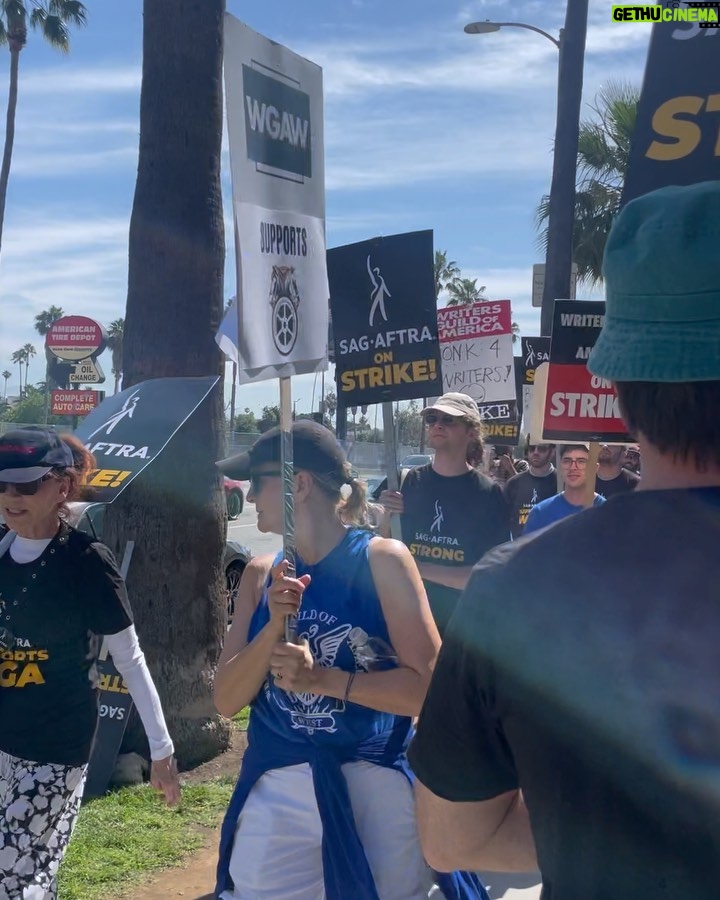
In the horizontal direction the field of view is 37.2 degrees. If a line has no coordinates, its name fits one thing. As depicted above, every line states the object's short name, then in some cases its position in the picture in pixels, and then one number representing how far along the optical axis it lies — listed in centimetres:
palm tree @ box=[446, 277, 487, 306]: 7906
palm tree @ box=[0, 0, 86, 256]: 3048
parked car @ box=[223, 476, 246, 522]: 1872
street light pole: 1199
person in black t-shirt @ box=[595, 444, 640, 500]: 773
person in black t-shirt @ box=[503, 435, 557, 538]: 856
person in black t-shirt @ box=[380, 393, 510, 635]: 577
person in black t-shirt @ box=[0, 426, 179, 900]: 335
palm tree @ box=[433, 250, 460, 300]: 7569
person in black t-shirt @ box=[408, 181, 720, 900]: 123
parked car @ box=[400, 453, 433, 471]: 3862
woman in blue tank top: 285
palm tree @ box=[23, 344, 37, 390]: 11852
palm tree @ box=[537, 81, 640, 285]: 2089
